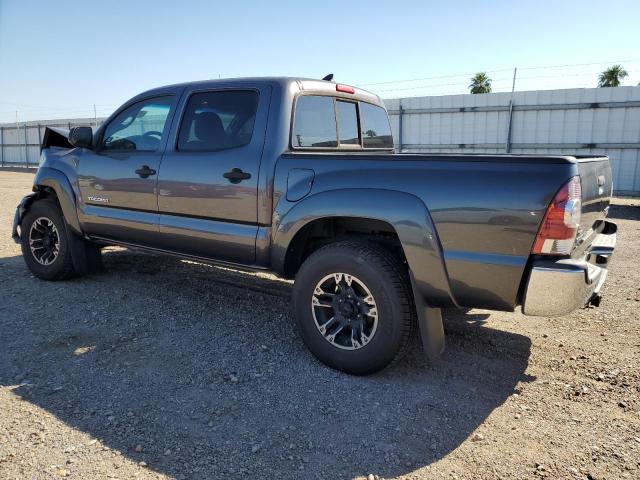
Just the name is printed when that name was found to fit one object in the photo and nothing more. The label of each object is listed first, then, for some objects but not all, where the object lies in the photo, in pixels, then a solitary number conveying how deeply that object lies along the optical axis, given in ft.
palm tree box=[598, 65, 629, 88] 133.69
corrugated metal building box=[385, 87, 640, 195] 42.98
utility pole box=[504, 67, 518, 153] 46.28
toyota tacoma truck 9.20
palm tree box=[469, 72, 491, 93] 135.03
